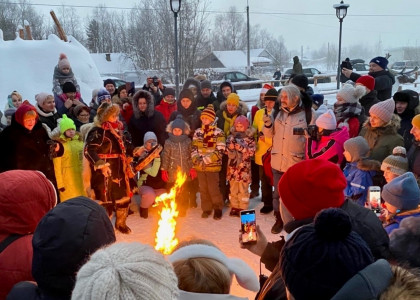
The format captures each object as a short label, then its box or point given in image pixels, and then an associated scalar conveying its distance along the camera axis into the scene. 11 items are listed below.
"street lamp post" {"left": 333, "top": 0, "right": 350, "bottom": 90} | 15.09
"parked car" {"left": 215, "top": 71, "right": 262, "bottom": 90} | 26.68
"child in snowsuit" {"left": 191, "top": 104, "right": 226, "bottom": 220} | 5.82
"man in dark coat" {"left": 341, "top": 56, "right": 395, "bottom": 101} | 7.35
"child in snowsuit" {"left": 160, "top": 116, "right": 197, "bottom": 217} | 5.91
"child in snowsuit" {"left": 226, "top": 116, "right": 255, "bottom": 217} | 5.84
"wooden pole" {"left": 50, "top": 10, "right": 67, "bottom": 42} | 17.59
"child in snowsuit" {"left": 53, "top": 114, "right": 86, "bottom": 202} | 5.38
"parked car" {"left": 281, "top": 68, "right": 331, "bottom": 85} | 28.30
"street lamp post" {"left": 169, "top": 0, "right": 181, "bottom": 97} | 10.43
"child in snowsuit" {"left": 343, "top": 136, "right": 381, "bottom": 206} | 4.60
